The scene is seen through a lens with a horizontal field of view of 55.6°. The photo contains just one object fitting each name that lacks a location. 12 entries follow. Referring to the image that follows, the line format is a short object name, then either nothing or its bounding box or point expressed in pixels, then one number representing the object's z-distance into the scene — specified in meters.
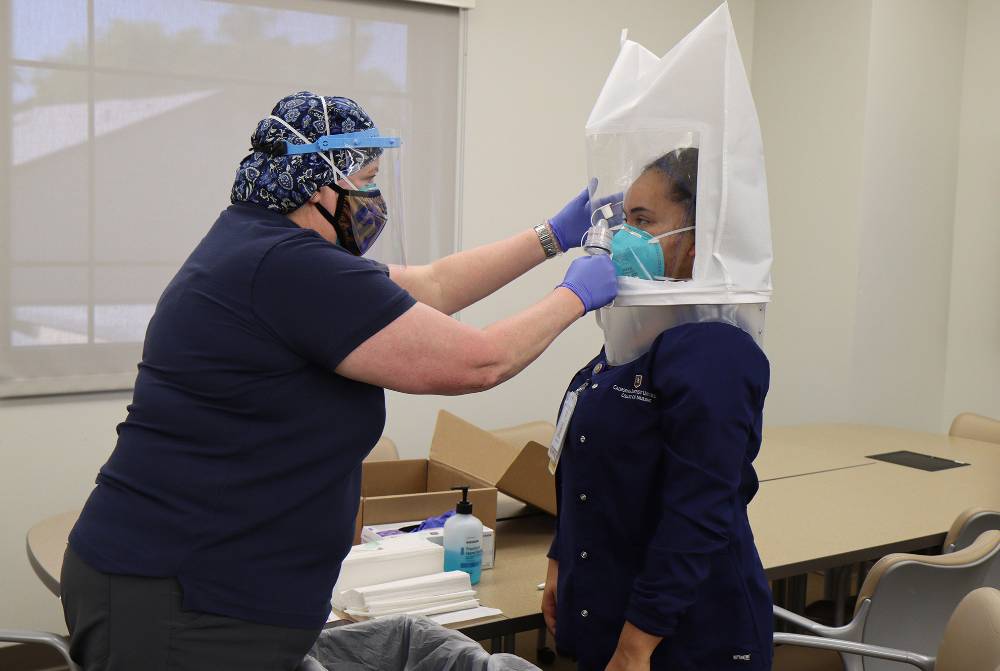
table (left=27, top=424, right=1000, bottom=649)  2.11
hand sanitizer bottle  2.04
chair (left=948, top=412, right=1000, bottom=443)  3.98
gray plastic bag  1.63
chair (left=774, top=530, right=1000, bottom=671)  2.12
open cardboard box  2.26
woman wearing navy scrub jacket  1.43
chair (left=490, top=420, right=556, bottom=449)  3.44
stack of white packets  1.86
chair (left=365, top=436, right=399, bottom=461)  3.03
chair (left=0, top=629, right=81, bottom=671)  1.94
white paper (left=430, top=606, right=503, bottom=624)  1.86
